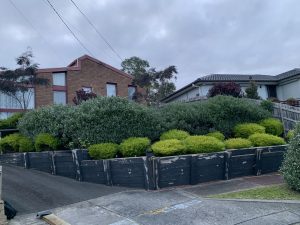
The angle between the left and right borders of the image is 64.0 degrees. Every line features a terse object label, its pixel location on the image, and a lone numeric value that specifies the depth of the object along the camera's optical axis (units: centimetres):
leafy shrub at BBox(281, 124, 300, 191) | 521
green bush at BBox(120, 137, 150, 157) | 637
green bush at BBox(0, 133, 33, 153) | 809
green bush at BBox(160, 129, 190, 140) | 703
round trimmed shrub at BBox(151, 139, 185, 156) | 610
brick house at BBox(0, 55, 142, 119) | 1839
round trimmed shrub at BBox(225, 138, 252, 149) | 677
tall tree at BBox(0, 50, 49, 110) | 1402
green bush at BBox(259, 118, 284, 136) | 863
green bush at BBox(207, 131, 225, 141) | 750
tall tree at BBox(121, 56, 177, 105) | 1663
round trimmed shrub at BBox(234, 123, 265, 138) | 795
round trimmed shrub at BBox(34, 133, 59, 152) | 734
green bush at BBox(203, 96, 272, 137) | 821
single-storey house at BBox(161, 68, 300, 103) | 1698
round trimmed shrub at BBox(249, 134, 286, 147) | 710
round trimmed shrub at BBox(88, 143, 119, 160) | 645
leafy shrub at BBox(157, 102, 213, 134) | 774
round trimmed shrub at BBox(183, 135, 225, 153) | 629
